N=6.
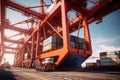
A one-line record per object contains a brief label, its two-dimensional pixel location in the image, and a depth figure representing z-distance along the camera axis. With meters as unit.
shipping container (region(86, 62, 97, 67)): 33.39
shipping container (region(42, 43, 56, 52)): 24.00
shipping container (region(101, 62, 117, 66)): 28.94
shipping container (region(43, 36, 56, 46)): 24.40
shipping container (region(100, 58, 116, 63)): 29.19
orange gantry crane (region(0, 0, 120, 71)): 20.66
